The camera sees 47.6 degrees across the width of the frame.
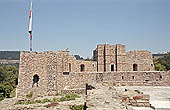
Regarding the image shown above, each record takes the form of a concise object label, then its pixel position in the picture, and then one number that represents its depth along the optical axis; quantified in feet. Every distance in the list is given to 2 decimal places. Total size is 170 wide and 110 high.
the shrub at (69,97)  48.85
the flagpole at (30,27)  68.44
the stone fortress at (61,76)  60.59
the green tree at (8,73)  150.10
